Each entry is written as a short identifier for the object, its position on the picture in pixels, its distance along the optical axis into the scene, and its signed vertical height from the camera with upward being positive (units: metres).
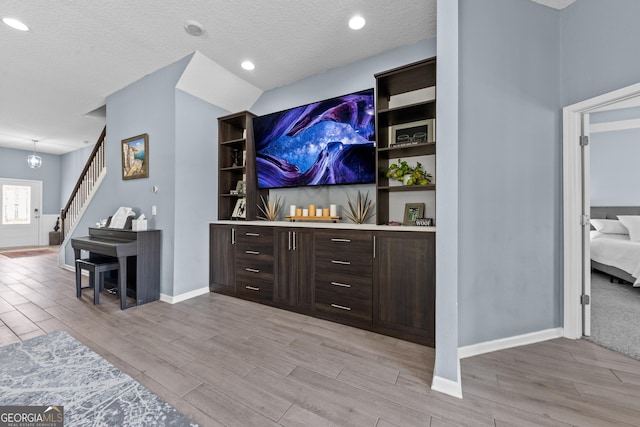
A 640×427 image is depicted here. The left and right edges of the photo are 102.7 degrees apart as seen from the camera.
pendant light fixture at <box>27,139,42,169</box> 6.24 +1.29
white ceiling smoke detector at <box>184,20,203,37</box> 2.49 +1.85
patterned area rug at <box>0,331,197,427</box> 1.39 -1.10
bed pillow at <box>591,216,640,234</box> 4.42 -0.23
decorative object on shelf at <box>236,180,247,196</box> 3.61 +0.38
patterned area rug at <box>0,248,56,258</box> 6.15 -1.00
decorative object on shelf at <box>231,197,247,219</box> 3.58 +0.06
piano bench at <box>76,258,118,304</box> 2.95 -0.64
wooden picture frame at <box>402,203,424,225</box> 2.60 +0.01
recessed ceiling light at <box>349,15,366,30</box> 2.42 +1.83
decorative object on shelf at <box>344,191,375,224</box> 2.83 +0.04
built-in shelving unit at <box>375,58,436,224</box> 2.42 +1.00
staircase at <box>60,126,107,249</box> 4.47 +0.59
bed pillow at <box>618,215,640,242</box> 3.93 -0.19
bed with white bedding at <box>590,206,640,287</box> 3.46 -0.43
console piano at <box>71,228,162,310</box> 2.90 -0.52
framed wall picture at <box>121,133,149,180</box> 3.50 +0.80
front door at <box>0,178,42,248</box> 7.11 +0.04
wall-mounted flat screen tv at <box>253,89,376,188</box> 2.81 +0.85
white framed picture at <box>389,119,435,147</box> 2.59 +0.85
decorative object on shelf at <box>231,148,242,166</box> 3.87 +0.85
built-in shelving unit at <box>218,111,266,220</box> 3.50 +0.72
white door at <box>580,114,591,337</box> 2.28 -0.16
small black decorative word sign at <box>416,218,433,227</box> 2.41 -0.08
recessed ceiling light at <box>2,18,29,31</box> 2.45 +1.86
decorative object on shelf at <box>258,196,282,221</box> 3.50 +0.07
